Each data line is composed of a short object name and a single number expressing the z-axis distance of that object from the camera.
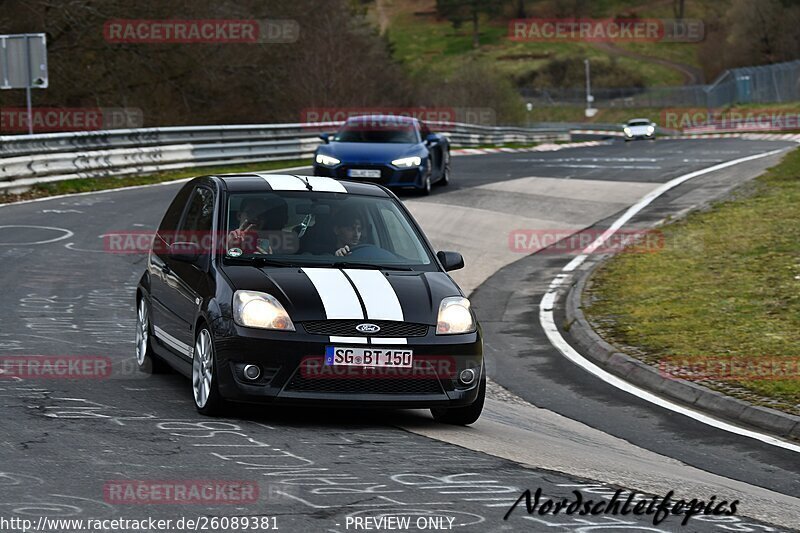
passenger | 18.09
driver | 18.36
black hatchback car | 16.08
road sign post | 52.81
